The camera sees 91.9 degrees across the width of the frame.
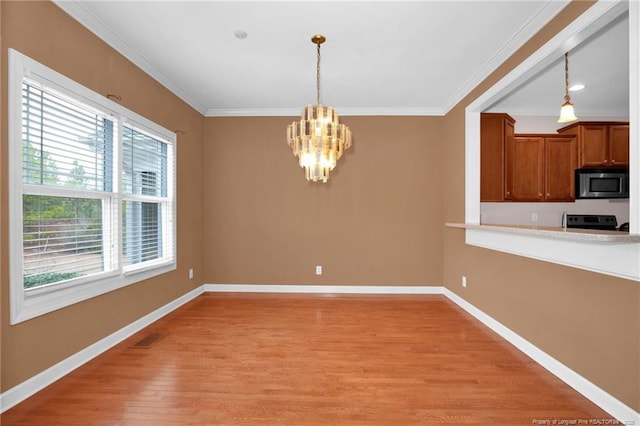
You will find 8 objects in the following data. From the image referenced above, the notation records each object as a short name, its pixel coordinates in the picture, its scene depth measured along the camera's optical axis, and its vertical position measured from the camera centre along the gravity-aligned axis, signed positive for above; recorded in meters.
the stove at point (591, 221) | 4.62 -0.15
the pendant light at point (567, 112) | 2.84 +0.92
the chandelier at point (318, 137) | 2.70 +0.67
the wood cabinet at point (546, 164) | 4.46 +0.69
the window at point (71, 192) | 2.03 +0.17
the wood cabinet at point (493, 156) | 4.03 +0.72
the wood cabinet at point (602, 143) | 4.42 +0.98
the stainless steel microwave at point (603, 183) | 4.28 +0.39
